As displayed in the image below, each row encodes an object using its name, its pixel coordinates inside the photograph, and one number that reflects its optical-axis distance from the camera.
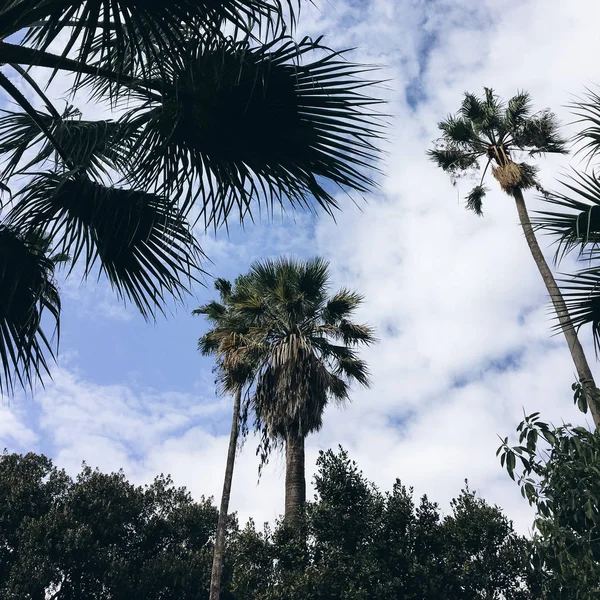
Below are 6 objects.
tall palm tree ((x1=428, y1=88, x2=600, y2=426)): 14.02
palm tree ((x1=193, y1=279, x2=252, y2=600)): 13.46
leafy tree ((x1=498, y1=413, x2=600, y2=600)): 4.90
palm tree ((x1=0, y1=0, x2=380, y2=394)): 3.21
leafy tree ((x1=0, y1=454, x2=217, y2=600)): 18.19
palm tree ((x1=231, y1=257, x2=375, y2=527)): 12.77
